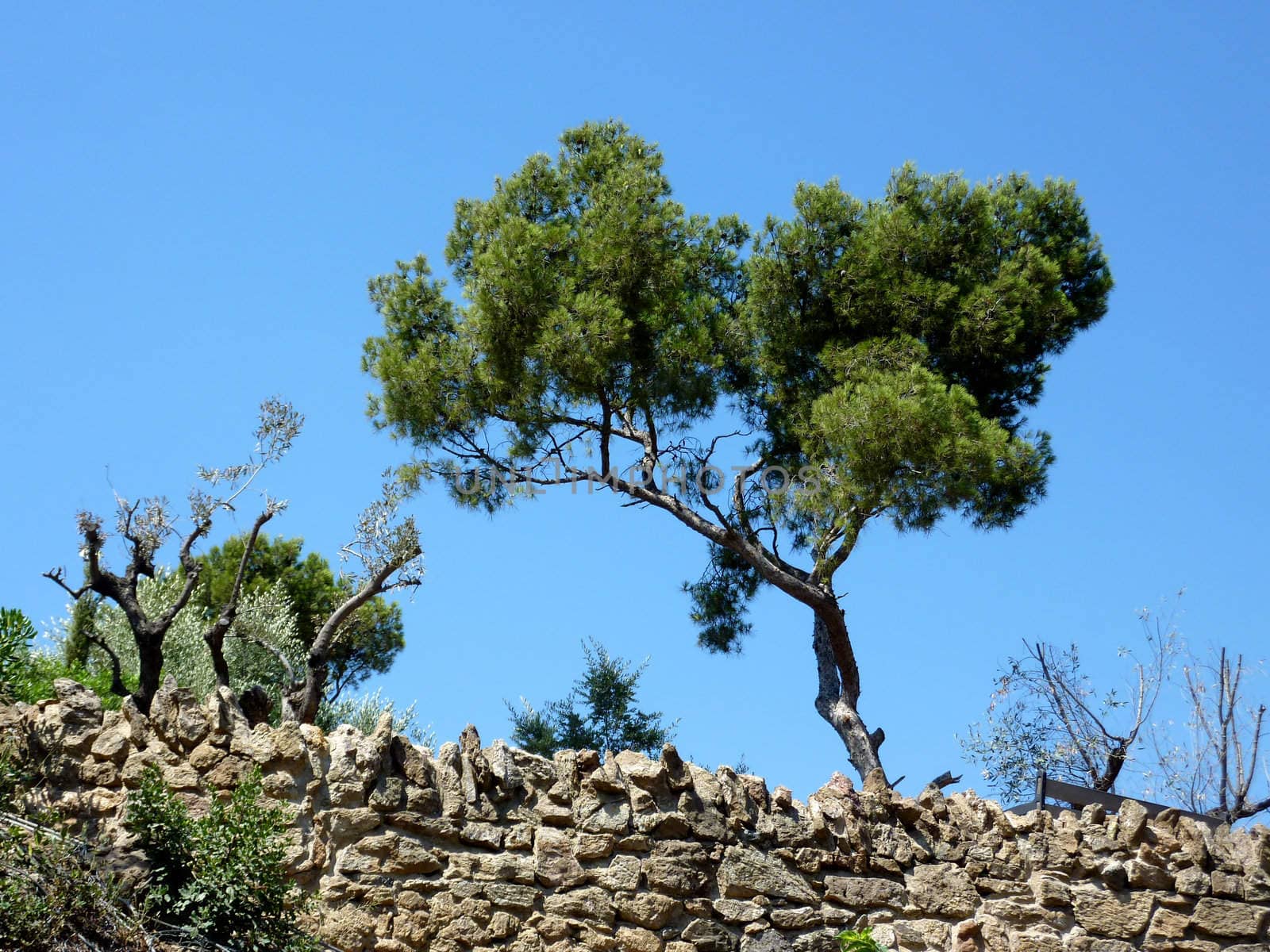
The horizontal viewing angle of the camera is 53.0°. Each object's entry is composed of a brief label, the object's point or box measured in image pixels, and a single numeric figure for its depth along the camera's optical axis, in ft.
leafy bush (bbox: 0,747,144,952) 18.90
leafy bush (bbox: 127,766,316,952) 20.25
